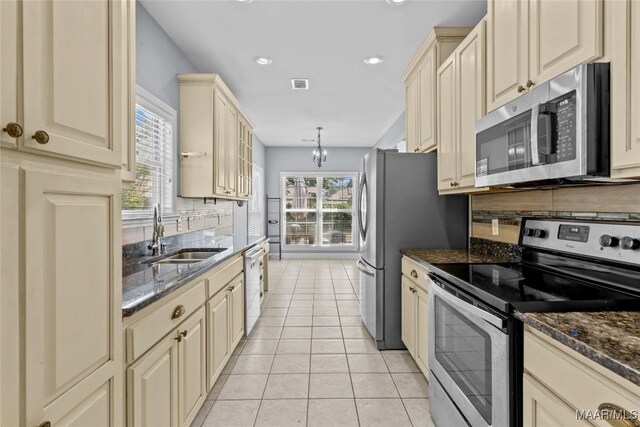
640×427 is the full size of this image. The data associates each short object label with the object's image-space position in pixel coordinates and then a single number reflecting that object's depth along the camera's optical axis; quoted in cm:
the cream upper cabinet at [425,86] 262
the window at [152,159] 247
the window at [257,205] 680
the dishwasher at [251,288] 304
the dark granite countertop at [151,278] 128
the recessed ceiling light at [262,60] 331
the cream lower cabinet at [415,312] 224
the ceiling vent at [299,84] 391
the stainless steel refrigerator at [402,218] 283
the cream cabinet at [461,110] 202
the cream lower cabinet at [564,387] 78
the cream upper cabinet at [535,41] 124
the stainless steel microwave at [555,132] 118
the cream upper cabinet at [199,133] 318
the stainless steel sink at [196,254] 282
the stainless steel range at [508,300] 118
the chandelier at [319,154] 627
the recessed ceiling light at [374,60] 329
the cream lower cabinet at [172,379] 127
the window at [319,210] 816
